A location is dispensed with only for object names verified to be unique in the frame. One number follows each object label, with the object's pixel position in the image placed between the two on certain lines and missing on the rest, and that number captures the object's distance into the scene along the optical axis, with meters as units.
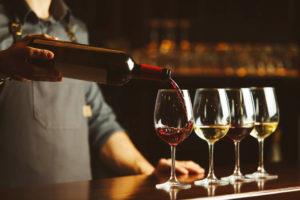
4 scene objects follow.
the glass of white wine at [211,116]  1.66
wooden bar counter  1.52
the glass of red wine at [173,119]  1.64
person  2.20
